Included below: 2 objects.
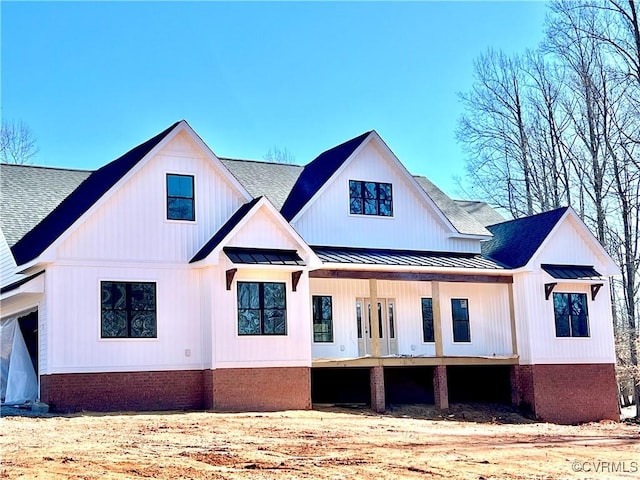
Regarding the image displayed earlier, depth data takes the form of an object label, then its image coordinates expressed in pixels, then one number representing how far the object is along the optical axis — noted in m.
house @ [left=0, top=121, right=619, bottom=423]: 22.14
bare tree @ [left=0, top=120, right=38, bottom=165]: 46.10
